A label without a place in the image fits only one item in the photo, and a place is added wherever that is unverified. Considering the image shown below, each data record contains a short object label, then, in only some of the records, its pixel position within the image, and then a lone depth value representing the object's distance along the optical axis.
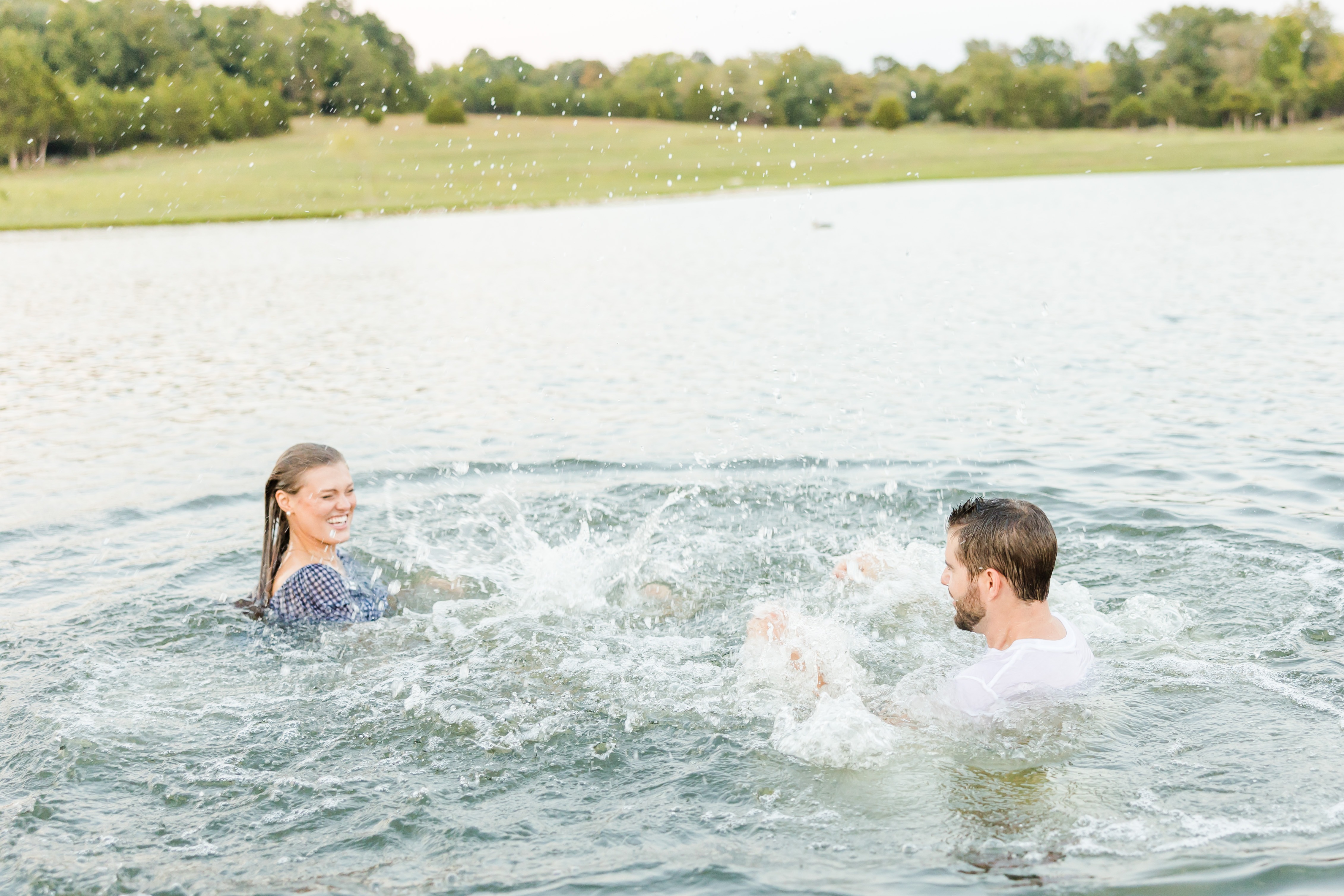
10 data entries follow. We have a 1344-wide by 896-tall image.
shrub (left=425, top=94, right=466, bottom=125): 87.62
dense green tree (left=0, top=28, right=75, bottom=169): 71.75
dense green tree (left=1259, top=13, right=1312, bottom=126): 98.06
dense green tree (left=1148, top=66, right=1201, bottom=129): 99.06
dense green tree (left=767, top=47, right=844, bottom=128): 79.12
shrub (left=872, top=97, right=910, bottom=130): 102.81
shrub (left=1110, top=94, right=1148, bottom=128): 100.69
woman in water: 6.79
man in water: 5.01
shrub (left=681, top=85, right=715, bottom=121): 81.88
